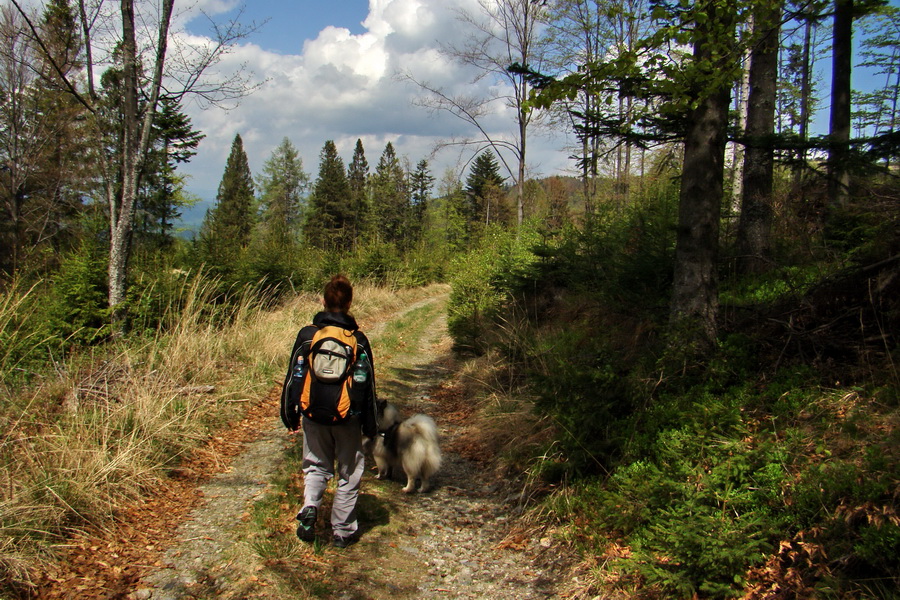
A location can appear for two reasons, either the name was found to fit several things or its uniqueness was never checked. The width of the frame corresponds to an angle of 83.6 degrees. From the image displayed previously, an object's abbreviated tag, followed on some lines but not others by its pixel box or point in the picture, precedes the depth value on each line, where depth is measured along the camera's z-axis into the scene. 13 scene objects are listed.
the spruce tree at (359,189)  54.88
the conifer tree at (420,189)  64.25
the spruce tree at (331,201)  52.81
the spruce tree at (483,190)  54.75
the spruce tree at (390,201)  56.75
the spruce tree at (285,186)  59.22
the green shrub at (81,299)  7.21
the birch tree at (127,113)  6.89
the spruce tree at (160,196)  21.14
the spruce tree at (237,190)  49.28
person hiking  3.67
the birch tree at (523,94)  18.52
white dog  4.92
